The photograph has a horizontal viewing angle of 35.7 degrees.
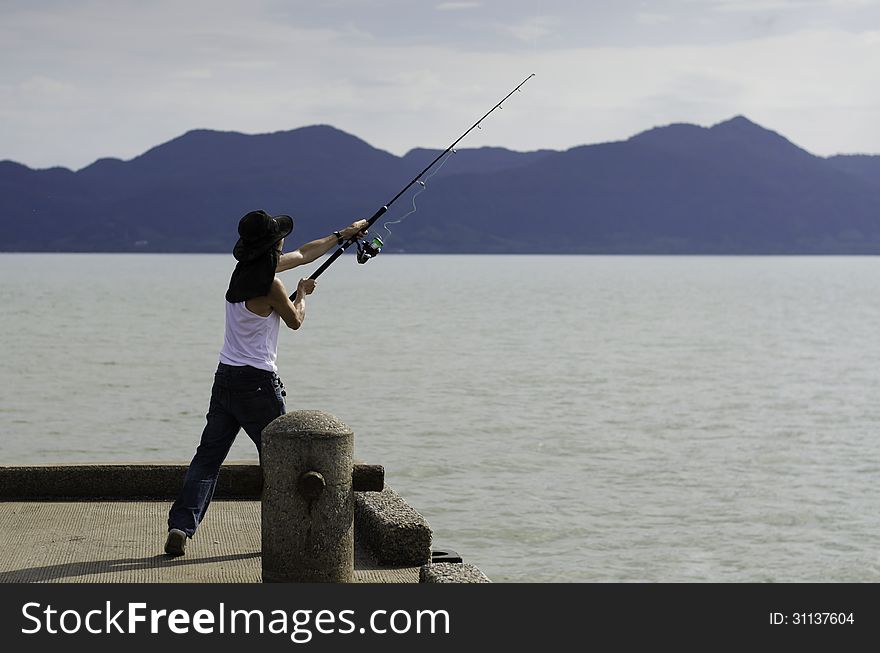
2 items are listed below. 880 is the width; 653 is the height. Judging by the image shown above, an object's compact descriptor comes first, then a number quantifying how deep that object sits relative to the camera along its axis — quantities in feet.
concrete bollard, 21.08
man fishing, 22.66
